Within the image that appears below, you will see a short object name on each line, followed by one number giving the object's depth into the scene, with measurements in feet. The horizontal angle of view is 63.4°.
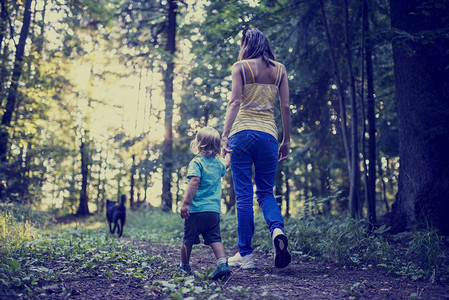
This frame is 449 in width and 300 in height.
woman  11.96
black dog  27.14
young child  10.93
